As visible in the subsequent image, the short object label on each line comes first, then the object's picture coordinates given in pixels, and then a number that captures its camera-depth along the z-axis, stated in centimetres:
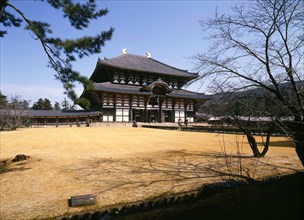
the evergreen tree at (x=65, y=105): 7819
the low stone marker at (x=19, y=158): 949
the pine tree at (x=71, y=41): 703
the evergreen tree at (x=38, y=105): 7125
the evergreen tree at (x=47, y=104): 7219
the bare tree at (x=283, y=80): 498
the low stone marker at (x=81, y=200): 500
